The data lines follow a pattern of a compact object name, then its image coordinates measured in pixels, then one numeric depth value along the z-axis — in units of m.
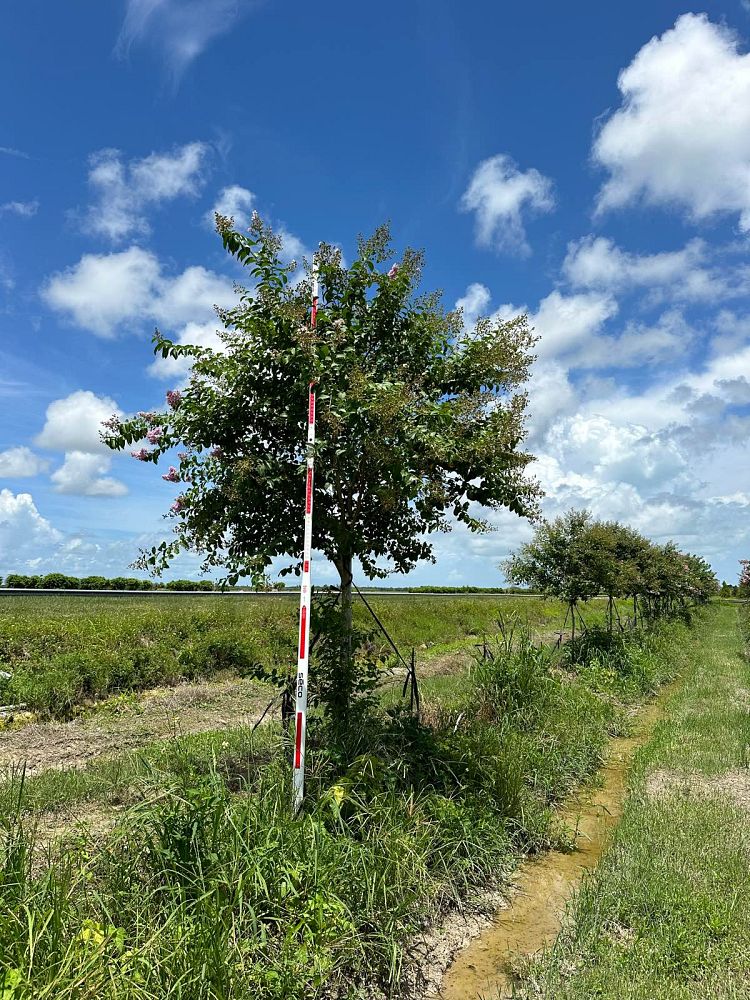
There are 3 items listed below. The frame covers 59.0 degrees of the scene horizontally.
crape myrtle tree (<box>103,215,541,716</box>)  5.56
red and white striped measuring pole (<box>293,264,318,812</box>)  4.92
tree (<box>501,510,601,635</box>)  17.94
